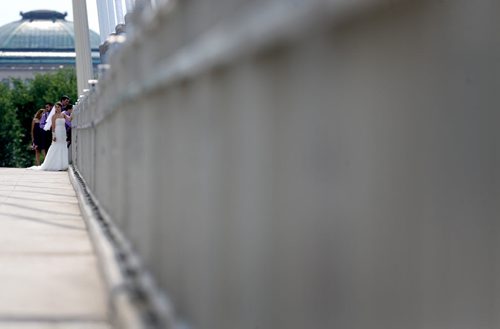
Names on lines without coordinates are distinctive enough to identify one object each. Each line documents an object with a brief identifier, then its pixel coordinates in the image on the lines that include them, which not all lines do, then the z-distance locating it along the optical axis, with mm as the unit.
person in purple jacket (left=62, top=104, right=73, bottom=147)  23453
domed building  125375
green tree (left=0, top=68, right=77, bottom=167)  66688
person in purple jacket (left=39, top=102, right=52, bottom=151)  25938
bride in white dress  23047
